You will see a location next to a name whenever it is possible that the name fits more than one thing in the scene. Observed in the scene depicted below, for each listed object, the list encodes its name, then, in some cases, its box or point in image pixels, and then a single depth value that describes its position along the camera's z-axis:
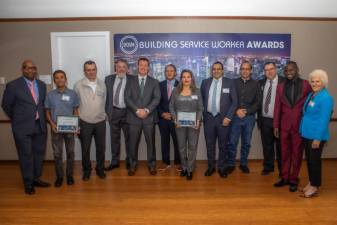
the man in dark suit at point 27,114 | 3.83
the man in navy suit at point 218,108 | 4.33
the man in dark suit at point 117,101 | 4.61
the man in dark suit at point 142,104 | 4.44
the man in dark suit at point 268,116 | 4.34
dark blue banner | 5.12
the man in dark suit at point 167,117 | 4.71
